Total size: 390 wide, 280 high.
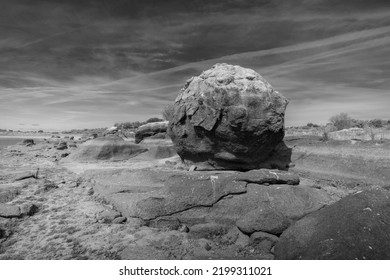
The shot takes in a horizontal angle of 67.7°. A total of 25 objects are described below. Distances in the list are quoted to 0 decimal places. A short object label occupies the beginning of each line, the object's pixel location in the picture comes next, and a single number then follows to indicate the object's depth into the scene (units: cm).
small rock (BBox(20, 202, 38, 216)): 655
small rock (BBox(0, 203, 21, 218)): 634
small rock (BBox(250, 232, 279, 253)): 500
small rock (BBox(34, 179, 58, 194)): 854
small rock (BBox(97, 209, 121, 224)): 626
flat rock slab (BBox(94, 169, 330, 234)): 577
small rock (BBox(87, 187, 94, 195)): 842
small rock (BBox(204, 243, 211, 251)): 511
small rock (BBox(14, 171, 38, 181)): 1012
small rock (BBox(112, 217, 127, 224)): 619
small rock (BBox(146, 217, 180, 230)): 598
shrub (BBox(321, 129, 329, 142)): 1193
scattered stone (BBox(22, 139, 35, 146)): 2696
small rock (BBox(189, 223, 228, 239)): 569
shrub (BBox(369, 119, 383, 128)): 2520
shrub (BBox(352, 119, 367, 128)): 2523
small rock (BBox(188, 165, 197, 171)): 1052
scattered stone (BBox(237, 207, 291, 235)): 525
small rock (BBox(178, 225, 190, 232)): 582
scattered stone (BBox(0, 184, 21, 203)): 758
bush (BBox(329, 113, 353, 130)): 2460
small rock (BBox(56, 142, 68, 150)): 2158
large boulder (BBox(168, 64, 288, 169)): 932
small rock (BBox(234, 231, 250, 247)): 527
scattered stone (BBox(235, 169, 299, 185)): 692
